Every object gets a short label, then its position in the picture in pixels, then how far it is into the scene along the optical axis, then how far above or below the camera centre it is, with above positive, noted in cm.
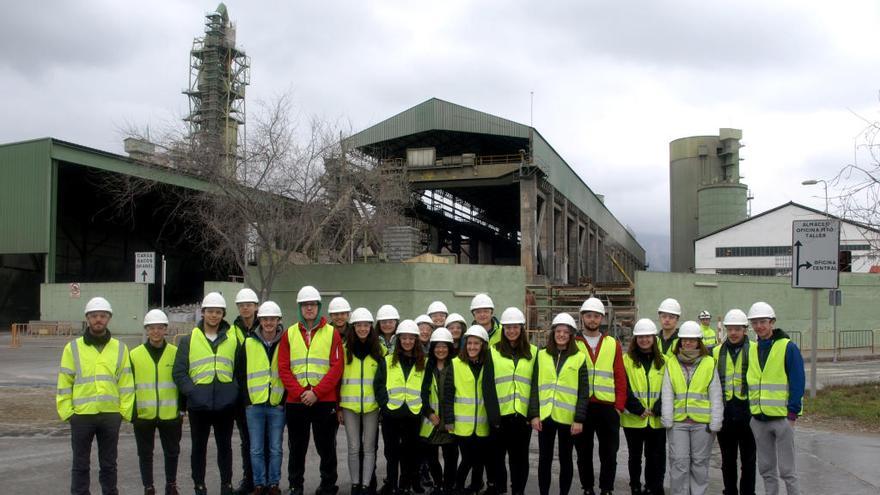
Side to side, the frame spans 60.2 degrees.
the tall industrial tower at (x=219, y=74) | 6506 +1793
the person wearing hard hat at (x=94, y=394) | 633 -98
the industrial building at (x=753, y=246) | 5412 +253
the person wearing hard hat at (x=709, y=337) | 1201 -90
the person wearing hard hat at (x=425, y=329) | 822 -54
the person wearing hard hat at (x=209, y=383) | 689 -95
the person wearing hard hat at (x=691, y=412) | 679 -118
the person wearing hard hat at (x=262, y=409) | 707 -122
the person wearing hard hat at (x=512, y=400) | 704 -111
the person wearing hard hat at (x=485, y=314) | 812 -38
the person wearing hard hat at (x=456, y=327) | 795 -50
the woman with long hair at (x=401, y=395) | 718 -110
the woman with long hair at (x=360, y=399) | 724 -115
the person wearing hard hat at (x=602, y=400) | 705 -112
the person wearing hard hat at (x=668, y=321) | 789 -43
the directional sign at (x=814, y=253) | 1315 +48
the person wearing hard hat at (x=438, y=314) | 891 -41
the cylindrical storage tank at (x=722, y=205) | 6425 +640
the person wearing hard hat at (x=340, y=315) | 757 -36
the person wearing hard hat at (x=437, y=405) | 723 -120
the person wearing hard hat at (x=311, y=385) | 709 -99
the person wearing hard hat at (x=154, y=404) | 685 -114
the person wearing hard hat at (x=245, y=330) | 734 -51
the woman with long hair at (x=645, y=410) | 711 -121
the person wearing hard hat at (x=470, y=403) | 707 -115
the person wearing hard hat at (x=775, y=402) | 684 -110
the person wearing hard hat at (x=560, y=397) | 692 -108
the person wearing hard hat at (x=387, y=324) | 813 -48
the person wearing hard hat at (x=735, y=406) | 708 -118
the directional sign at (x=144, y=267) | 1539 +22
